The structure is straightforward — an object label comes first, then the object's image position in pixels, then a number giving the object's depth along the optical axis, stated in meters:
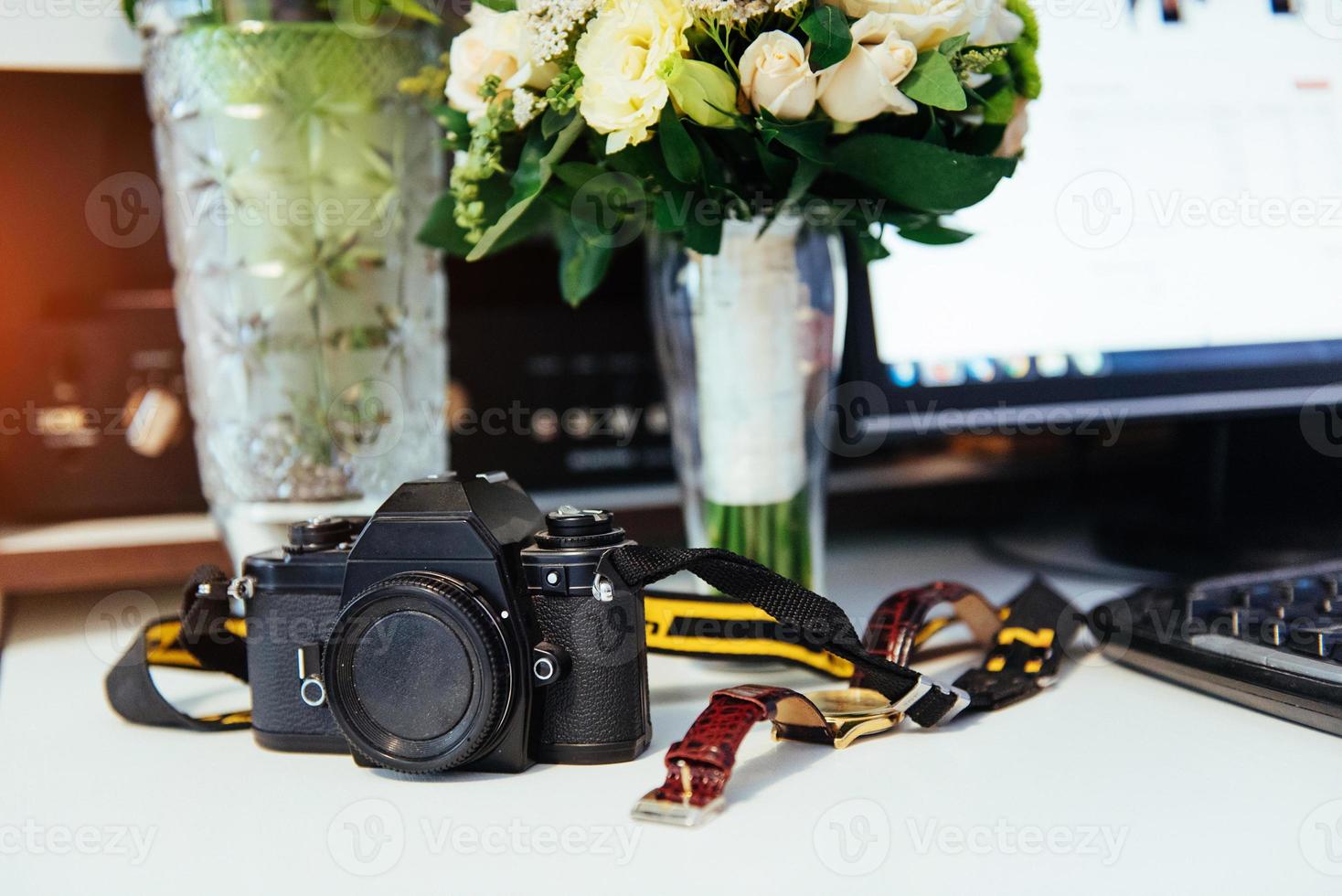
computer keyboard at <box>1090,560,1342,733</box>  0.43
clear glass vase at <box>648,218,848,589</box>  0.55
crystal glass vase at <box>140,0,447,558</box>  0.61
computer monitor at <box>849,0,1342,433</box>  0.66
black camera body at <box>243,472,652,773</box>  0.41
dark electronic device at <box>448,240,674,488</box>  0.77
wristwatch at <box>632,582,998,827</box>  0.38
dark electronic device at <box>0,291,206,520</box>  0.72
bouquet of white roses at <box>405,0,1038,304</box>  0.46
